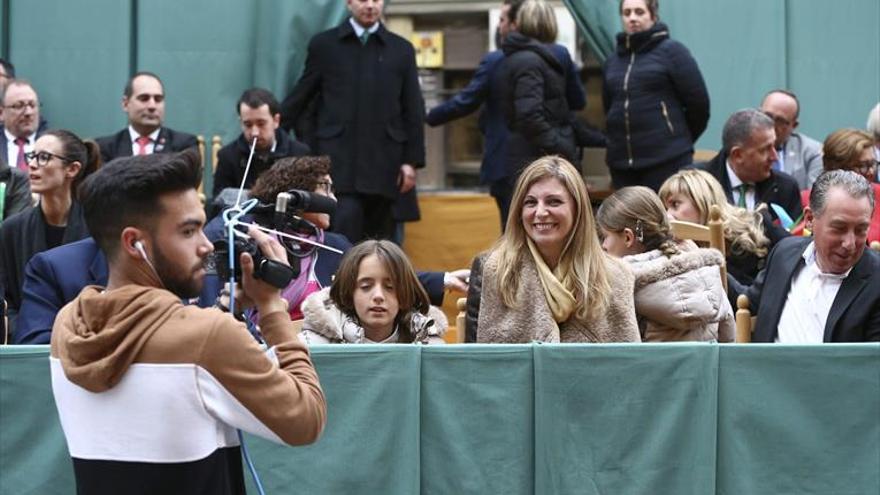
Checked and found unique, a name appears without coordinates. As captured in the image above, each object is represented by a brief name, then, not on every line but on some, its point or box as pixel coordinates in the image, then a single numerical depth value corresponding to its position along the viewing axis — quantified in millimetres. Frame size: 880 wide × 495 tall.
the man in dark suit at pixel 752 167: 15648
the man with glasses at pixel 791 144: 17609
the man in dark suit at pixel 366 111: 18187
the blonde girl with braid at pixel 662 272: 11508
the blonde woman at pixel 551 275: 10867
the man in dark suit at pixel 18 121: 17984
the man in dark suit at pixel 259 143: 17312
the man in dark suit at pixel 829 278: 10977
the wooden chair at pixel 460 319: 11781
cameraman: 6707
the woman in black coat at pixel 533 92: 17594
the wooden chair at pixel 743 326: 11648
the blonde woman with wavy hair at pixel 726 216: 14094
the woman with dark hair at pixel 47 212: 13664
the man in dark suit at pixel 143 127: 17797
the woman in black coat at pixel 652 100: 17312
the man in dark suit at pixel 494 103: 18250
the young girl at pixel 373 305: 11367
